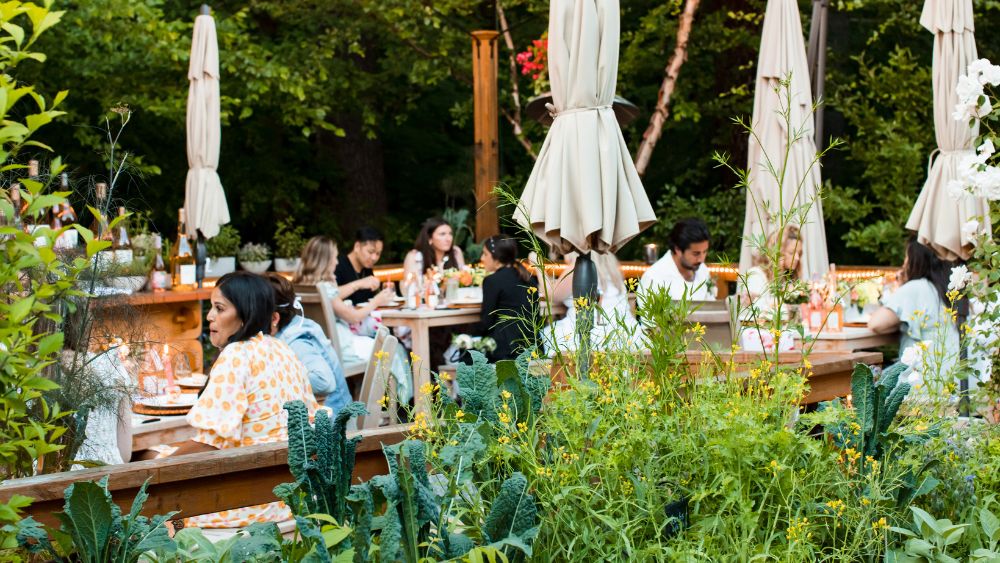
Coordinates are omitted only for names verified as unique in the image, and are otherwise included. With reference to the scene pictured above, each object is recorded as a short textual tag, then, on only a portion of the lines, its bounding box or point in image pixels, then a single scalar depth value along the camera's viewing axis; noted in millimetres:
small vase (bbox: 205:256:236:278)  12547
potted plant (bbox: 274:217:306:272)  14188
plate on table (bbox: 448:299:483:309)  7992
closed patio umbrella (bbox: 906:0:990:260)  6105
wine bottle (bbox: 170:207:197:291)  7613
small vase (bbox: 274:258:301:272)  14156
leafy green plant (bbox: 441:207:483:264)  13219
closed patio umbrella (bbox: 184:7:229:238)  8445
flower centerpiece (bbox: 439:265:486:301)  8211
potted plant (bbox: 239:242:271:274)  13367
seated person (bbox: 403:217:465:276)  9148
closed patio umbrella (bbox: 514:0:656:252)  4902
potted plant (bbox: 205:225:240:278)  12633
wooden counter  7008
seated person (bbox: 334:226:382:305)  8664
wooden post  11227
